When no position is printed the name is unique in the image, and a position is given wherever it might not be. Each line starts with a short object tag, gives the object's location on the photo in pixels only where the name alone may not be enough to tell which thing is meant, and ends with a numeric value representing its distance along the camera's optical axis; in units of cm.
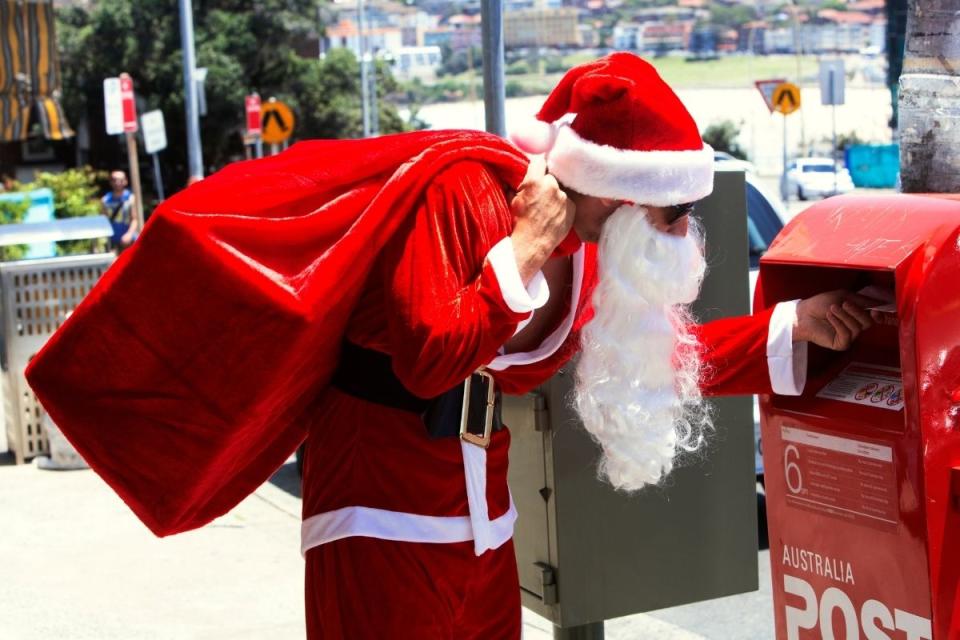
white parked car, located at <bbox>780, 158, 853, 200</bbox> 4216
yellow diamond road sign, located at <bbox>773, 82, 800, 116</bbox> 2170
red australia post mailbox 260
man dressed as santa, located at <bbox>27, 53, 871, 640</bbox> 230
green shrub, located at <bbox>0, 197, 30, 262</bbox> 988
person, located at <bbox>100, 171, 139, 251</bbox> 1505
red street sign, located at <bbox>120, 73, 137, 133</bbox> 1534
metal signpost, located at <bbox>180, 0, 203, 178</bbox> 1897
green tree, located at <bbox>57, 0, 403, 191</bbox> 3759
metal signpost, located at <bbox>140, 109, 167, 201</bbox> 1803
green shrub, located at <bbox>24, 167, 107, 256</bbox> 1124
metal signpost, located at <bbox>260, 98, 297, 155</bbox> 1958
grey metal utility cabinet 345
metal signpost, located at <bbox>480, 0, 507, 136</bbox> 462
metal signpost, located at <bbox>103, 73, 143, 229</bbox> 1527
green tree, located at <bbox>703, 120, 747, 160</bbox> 4784
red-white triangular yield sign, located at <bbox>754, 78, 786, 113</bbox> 2211
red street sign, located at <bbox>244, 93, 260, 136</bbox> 2191
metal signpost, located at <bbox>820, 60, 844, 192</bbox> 2272
